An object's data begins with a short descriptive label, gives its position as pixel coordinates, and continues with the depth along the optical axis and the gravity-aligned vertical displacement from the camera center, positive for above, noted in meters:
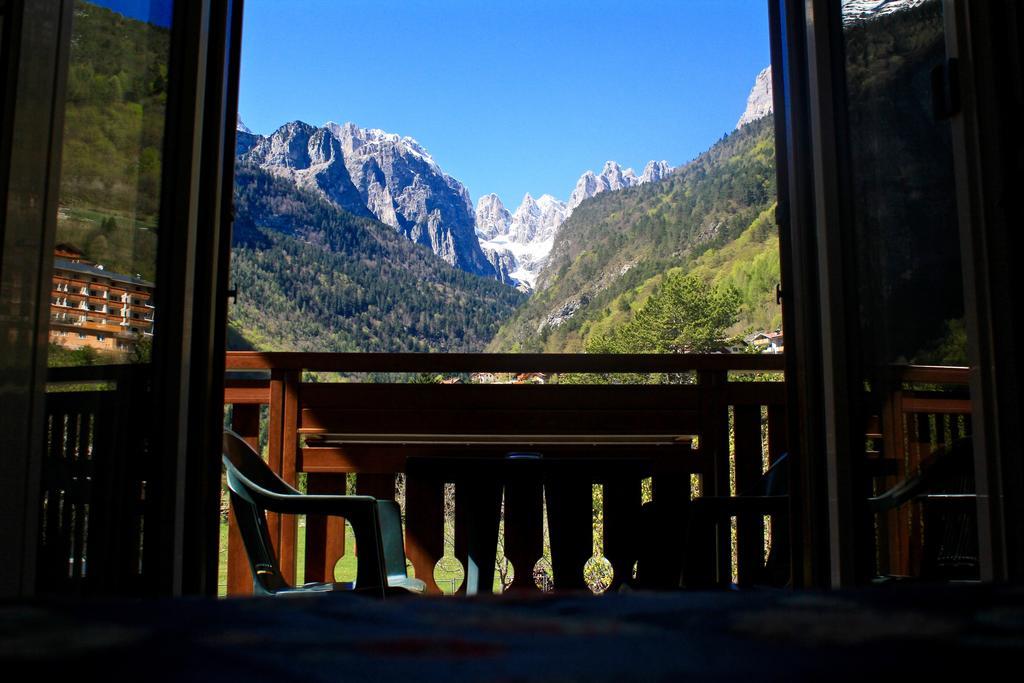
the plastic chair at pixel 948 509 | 1.53 -0.08
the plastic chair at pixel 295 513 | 2.29 -0.17
